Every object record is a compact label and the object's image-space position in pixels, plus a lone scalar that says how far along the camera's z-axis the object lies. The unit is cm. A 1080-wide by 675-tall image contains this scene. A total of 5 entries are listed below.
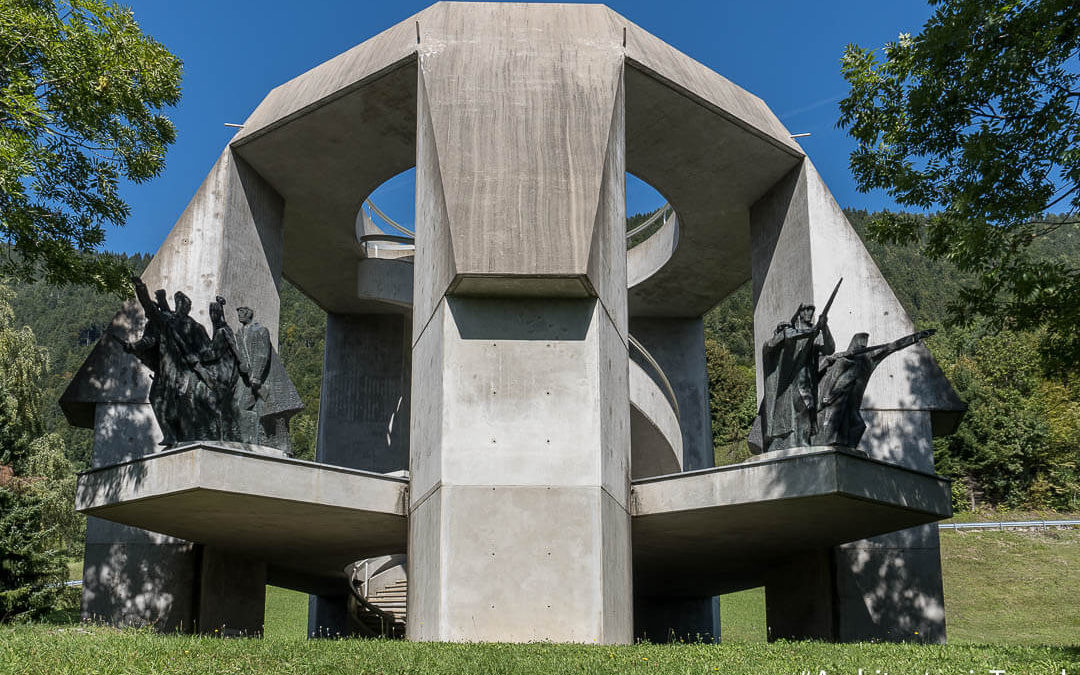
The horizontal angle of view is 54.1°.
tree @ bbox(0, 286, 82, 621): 1912
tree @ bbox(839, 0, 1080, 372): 925
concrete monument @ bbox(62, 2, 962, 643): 1147
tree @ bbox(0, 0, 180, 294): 1092
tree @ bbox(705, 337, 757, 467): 4712
